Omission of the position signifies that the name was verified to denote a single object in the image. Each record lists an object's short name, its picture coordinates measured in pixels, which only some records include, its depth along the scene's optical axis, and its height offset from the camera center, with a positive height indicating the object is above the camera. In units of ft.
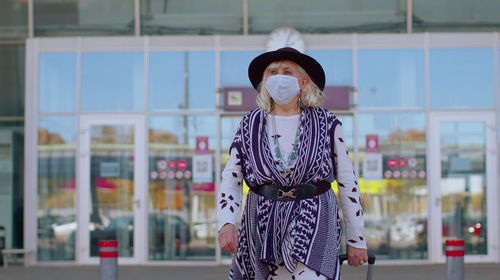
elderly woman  10.61 -0.49
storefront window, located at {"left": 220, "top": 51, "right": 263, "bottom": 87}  39.93 +4.58
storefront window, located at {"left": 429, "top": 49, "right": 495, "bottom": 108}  39.93 +4.08
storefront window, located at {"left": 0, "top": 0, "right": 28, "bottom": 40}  41.27 +7.39
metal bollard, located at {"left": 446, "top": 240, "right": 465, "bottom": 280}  23.25 -3.46
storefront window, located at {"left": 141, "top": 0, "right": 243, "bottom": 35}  40.68 +7.37
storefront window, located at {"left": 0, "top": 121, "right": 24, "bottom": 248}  40.86 -1.72
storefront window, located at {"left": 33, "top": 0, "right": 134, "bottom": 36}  40.86 +7.41
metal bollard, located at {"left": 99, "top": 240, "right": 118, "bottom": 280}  21.03 -3.08
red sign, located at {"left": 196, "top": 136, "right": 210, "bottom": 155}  39.75 +0.27
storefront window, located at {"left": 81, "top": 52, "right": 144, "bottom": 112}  40.40 +3.96
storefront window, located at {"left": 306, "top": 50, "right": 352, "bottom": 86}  39.81 +4.58
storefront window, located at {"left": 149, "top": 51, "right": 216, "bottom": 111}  40.16 +3.85
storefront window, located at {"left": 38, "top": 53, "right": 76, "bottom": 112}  40.47 +3.81
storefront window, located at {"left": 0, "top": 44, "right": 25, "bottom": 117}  41.16 +4.02
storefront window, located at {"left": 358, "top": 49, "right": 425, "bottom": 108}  39.86 +3.88
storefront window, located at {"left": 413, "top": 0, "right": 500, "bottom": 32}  40.16 +7.29
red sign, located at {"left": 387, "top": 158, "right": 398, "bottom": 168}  39.63 -0.69
